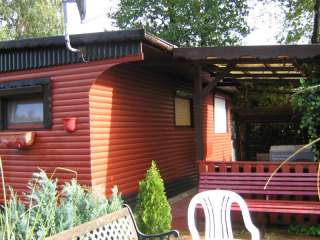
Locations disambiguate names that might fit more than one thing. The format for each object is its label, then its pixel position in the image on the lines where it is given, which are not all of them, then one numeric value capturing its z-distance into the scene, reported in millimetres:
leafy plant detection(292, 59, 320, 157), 6207
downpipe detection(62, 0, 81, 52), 5656
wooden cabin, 6703
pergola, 6090
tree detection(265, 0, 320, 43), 21812
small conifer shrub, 5051
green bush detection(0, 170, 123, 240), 3281
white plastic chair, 4121
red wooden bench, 5687
